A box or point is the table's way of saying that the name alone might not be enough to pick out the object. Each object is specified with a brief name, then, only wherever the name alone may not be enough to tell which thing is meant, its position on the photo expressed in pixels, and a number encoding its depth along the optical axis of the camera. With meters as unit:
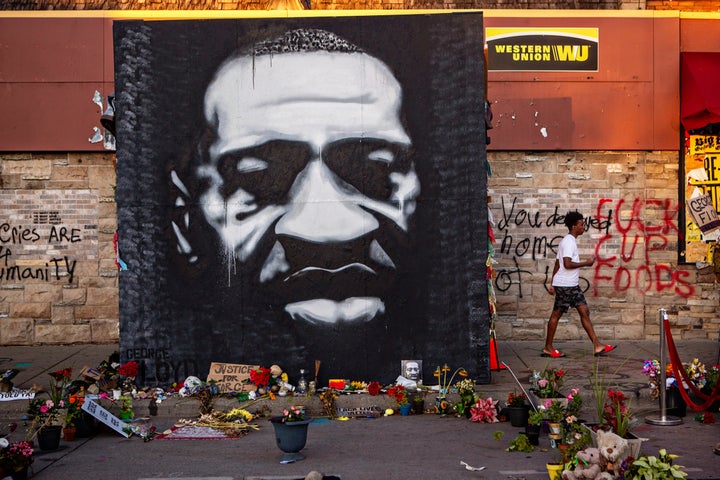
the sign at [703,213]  10.13
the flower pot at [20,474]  6.30
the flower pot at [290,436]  6.93
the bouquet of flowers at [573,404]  7.51
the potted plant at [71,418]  7.96
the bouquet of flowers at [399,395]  8.88
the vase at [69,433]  7.94
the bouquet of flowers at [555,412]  7.33
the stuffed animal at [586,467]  5.64
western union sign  12.70
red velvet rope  8.21
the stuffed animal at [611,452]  5.65
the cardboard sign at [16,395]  8.99
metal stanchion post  8.19
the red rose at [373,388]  9.09
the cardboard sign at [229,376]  9.27
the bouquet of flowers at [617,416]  6.36
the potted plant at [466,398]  8.63
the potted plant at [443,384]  8.87
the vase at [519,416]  8.13
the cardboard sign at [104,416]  7.86
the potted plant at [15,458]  6.28
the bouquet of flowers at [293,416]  6.97
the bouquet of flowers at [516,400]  8.27
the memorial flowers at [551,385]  8.27
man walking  10.98
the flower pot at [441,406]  8.84
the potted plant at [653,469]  5.40
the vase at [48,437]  7.54
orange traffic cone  10.23
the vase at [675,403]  8.59
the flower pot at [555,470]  5.96
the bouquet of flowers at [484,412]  8.38
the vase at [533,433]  7.40
